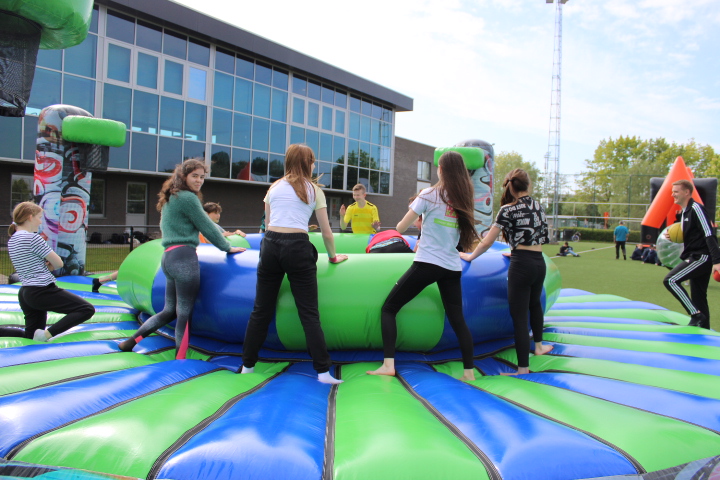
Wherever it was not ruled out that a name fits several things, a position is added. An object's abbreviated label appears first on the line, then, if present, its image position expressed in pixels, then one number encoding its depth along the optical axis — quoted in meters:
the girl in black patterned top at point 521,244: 2.80
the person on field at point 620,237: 15.00
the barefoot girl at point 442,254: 2.64
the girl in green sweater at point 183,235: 2.84
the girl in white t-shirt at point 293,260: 2.49
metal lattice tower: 26.31
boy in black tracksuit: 4.07
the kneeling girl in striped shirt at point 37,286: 3.10
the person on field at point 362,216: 6.23
